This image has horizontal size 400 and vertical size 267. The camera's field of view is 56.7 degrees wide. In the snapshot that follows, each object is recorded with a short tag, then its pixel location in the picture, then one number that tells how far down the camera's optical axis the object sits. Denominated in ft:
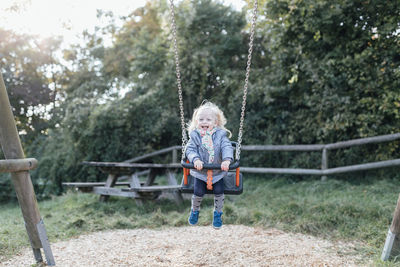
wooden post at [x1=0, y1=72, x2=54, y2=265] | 12.86
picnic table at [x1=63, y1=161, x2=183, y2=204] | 20.44
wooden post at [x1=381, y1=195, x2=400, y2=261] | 12.78
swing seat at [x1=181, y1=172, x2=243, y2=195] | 11.86
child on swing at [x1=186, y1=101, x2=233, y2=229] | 11.70
